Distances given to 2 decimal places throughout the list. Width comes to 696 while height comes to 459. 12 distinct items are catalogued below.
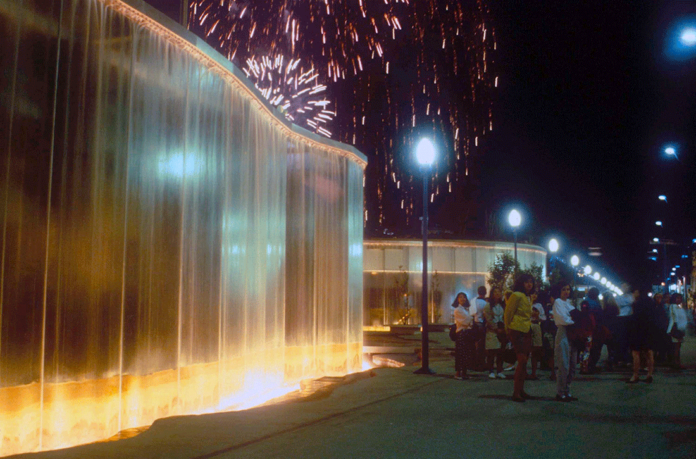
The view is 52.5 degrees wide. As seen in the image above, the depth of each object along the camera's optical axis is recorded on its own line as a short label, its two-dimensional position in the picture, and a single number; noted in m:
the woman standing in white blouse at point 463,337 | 13.55
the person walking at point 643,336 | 12.85
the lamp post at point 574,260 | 40.23
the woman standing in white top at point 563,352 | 10.38
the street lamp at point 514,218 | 21.70
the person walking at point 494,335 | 13.89
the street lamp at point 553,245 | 31.09
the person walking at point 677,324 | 16.27
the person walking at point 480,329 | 14.11
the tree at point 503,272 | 38.09
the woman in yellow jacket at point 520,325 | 10.37
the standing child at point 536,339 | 14.23
